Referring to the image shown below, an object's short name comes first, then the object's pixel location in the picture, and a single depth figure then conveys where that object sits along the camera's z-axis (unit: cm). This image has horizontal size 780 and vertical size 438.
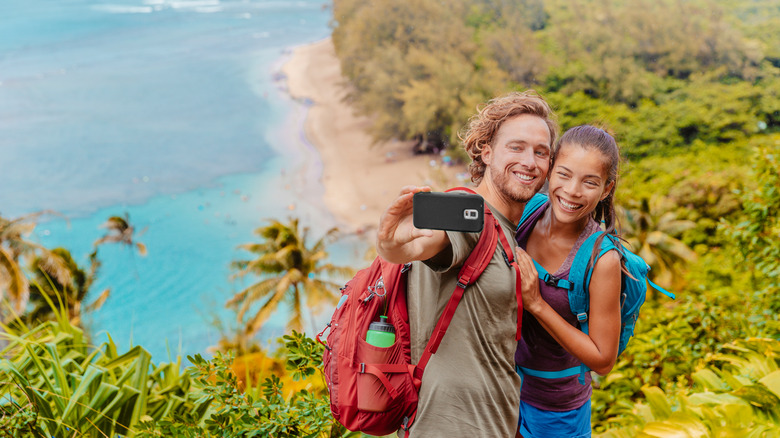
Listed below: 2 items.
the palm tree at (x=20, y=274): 1434
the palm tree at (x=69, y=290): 1437
